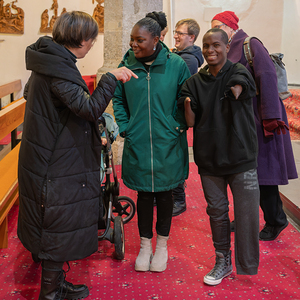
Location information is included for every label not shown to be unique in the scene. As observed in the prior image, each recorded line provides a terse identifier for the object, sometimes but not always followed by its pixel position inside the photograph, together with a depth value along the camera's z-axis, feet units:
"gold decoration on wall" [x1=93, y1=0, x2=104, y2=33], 26.94
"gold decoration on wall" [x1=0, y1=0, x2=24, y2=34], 26.61
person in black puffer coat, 5.96
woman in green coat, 7.75
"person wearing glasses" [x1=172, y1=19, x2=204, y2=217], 11.25
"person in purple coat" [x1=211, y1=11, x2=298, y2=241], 8.04
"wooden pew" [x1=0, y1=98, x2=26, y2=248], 9.21
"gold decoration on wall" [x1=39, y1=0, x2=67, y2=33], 26.94
